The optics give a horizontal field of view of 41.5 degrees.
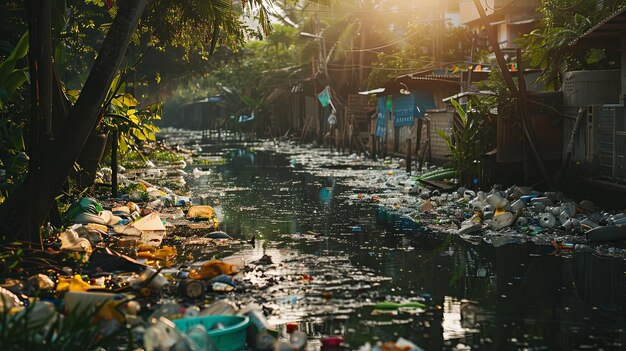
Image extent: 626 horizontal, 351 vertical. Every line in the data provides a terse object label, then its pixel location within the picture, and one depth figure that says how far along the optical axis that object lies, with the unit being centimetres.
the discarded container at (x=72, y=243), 932
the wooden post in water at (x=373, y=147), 3169
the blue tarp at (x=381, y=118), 3488
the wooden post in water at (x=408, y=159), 2354
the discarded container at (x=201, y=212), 1336
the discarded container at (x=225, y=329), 564
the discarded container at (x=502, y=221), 1228
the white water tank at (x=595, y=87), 1592
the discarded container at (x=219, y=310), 620
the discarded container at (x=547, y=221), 1218
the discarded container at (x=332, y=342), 598
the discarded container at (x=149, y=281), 725
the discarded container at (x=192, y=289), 743
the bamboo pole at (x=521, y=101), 1561
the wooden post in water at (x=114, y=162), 1517
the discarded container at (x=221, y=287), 776
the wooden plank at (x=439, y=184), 1731
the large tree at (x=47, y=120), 876
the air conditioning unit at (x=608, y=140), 1352
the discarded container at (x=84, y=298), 621
